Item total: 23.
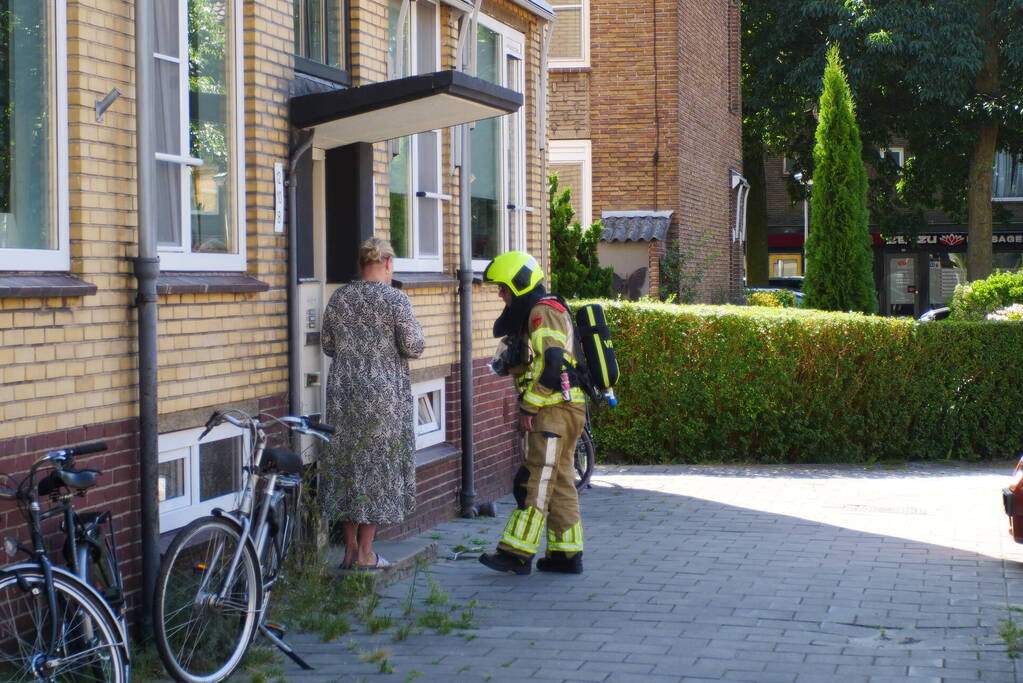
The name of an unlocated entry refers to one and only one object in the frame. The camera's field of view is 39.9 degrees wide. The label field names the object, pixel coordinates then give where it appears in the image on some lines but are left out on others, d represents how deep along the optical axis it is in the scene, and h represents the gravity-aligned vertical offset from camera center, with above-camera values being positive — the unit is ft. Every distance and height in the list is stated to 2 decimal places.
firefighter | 26.68 -2.55
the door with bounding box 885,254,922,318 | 154.61 -0.20
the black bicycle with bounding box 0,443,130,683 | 15.78 -3.67
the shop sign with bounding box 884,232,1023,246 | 152.46 +4.77
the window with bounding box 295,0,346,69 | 27.99 +5.19
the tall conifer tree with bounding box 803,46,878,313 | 64.80 +2.77
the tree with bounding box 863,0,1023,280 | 106.73 +15.58
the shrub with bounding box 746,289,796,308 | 85.20 -0.92
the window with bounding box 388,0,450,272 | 32.45 +2.78
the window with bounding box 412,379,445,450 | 33.32 -3.08
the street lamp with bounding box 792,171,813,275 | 128.71 +9.51
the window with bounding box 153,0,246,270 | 22.57 +2.53
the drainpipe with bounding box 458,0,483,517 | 34.86 -0.98
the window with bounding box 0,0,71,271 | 18.66 +2.06
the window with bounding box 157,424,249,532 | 22.48 -3.11
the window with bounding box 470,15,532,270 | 38.19 +3.48
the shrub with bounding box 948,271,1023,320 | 73.44 -0.70
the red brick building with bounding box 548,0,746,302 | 69.77 +8.27
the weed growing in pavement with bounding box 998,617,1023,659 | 20.73 -5.42
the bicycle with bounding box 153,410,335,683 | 18.85 -4.10
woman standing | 24.50 -2.12
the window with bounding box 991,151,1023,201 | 153.38 +10.81
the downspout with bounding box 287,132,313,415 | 25.90 -0.02
